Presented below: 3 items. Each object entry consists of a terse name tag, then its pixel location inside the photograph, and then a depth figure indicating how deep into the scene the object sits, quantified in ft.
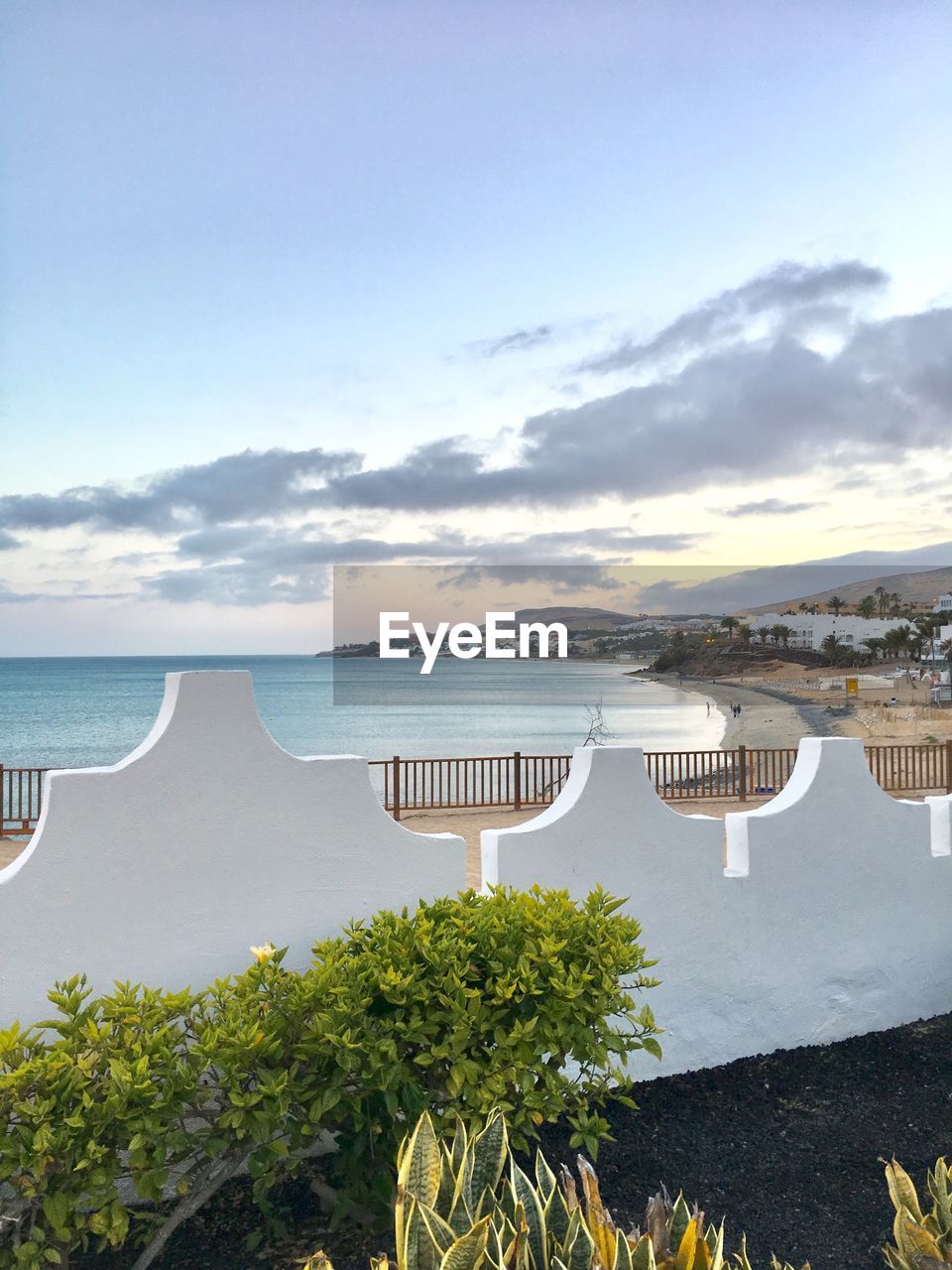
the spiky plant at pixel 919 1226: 9.08
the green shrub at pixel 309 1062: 9.04
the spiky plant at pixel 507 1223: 6.70
